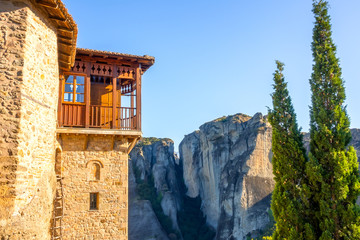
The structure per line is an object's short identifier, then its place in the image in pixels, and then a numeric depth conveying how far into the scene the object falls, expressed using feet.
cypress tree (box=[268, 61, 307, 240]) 33.27
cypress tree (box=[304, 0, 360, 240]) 31.17
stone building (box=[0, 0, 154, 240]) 23.48
